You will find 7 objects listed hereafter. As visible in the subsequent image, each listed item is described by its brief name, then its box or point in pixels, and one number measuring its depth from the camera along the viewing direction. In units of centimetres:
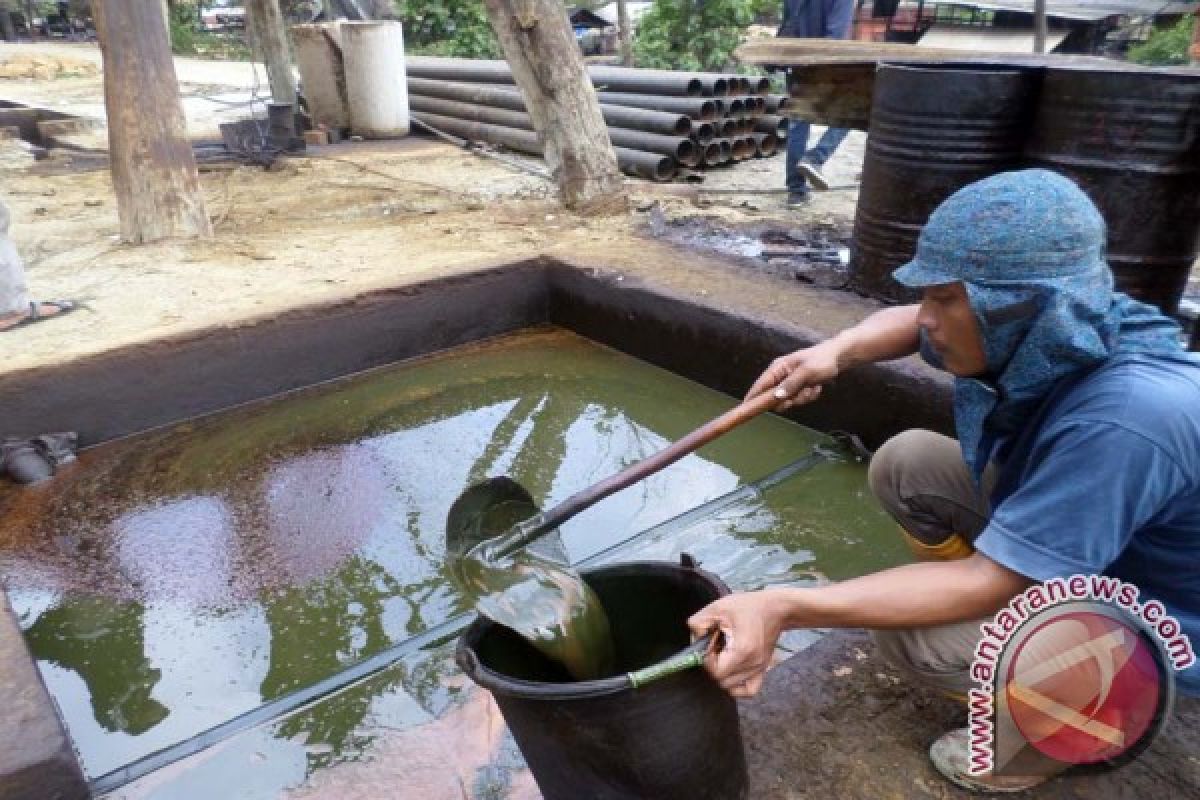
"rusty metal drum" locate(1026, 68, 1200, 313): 371
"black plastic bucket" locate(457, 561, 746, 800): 156
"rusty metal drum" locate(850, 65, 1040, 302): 411
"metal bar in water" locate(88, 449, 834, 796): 229
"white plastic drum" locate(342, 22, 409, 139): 1027
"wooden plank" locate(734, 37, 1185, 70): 488
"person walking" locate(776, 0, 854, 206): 696
